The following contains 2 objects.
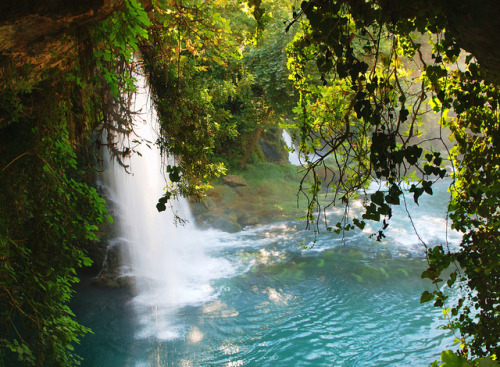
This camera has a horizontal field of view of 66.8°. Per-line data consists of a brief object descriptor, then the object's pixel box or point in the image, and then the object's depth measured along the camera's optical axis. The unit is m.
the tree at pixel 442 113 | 2.03
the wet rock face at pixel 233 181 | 14.59
